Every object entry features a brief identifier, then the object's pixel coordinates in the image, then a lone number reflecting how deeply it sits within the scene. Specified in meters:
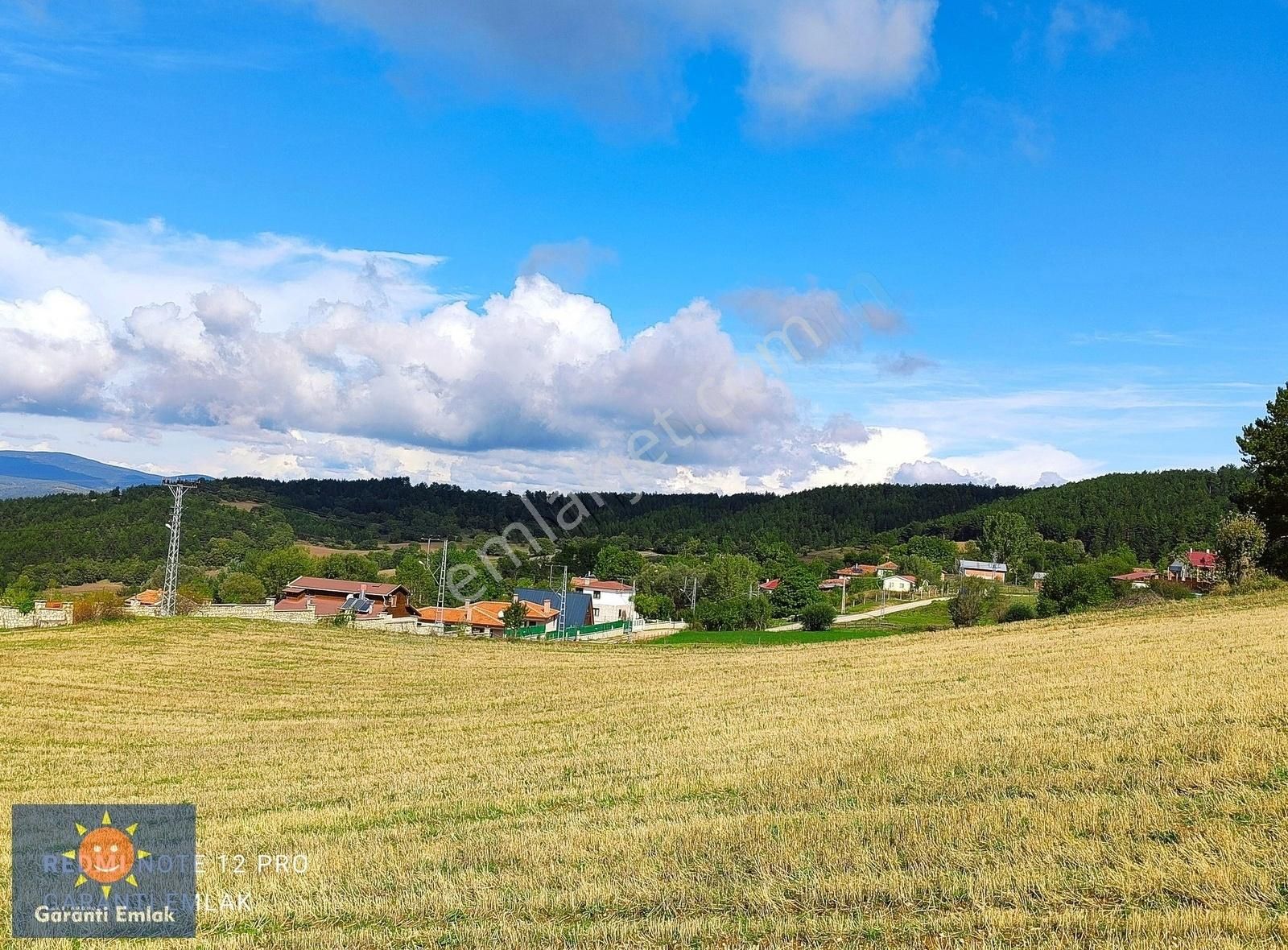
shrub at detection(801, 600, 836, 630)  93.25
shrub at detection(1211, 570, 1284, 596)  49.69
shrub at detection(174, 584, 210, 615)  61.46
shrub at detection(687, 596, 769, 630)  100.56
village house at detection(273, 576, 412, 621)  96.25
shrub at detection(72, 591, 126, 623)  54.28
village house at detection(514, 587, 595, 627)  111.00
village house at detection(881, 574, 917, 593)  160.25
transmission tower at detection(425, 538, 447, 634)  78.75
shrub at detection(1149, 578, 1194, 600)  62.81
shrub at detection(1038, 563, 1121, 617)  86.38
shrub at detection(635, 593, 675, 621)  115.81
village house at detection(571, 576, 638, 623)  129.75
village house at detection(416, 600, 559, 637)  94.00
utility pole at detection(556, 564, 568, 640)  88.44
